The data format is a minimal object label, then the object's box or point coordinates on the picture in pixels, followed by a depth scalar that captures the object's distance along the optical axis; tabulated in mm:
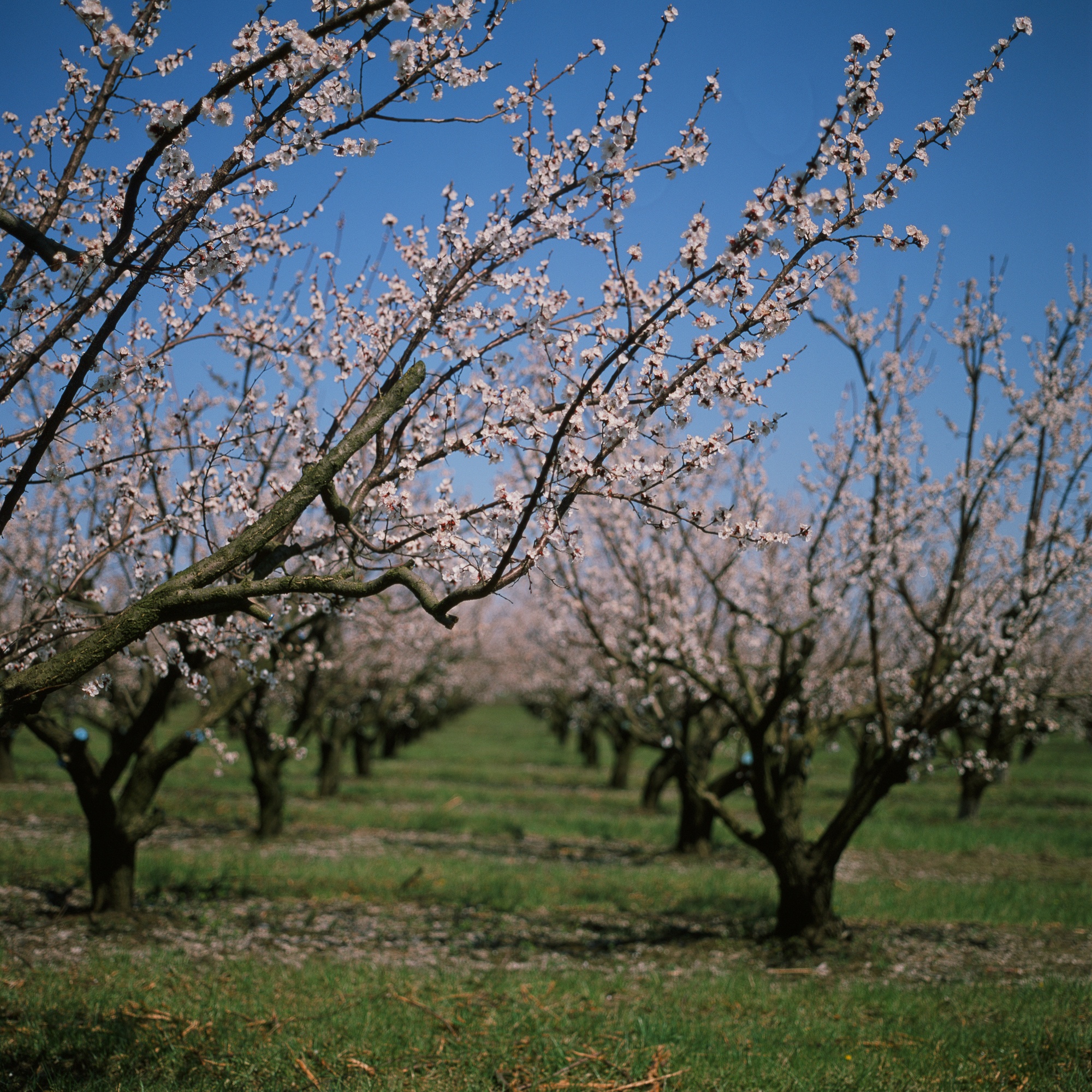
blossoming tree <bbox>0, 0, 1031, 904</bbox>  3561
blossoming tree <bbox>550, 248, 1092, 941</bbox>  8898
